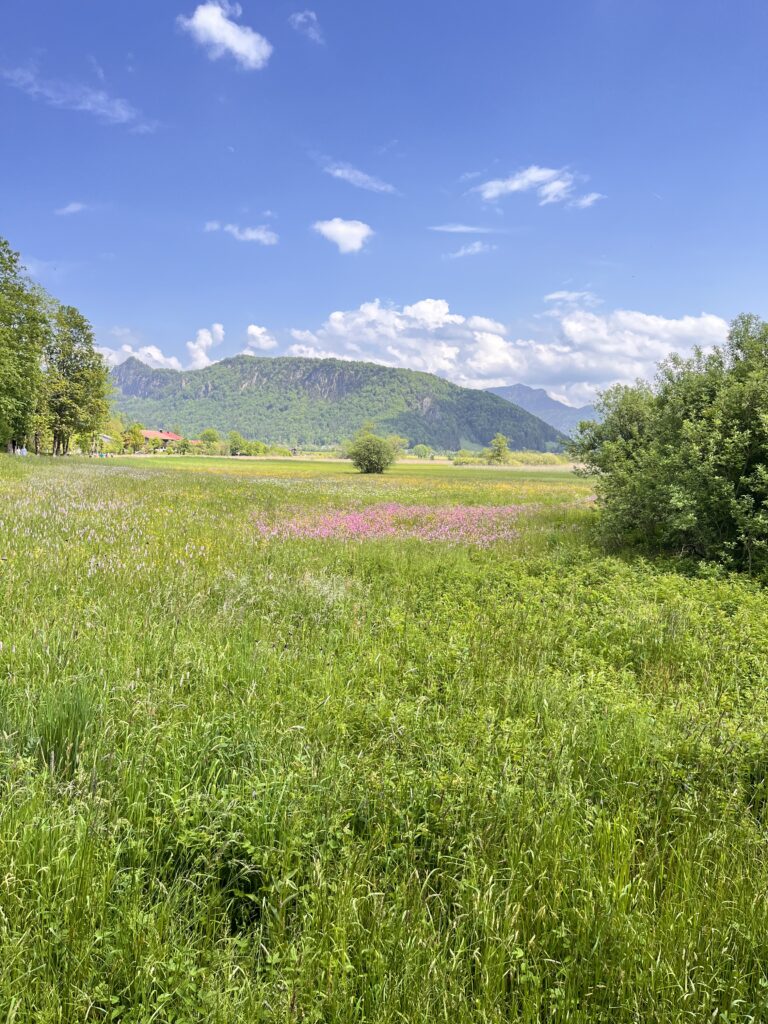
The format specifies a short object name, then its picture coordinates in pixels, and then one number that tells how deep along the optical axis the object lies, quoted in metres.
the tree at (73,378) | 53.12
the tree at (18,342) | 33.97
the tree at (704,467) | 8.37
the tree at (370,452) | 66.50
